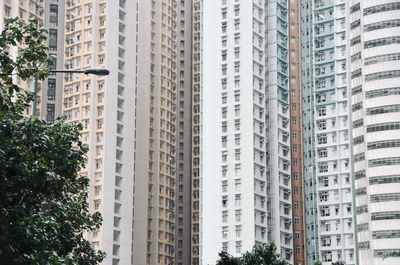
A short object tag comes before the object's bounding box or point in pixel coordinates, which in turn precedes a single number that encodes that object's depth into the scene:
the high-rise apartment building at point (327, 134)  112.06
